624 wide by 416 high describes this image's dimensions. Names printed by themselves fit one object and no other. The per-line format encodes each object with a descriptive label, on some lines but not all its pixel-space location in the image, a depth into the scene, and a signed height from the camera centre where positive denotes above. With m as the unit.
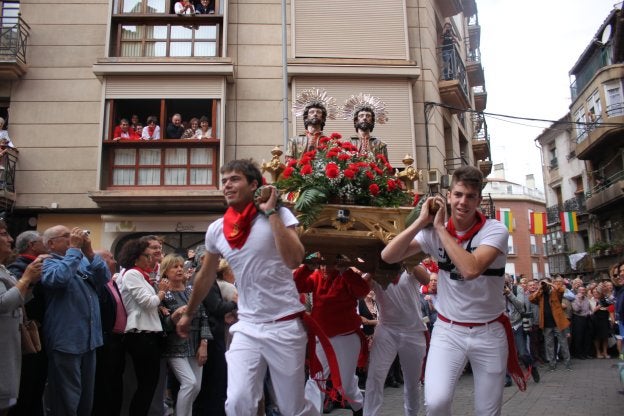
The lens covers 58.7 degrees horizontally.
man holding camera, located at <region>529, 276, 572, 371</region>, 13.28 -0.85
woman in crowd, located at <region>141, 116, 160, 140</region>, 15.45 +4.39
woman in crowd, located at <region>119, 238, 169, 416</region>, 5.87 -0.45
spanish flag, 32.62 +3.54
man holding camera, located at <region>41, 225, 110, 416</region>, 5.19 -0.24
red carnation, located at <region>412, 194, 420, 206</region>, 5.16 +0.82
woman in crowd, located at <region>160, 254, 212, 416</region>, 5.94 -0.60
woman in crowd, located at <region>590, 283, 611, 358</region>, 16.06 -1.28
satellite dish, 31.42 +14.08
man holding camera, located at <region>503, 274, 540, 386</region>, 10.81 -0.84
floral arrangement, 4.66 +0.92
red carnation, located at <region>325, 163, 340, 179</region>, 4.81 +1.00
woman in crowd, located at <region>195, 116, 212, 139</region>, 15.62 +4.45
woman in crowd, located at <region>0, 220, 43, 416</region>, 4.67 -0.29
